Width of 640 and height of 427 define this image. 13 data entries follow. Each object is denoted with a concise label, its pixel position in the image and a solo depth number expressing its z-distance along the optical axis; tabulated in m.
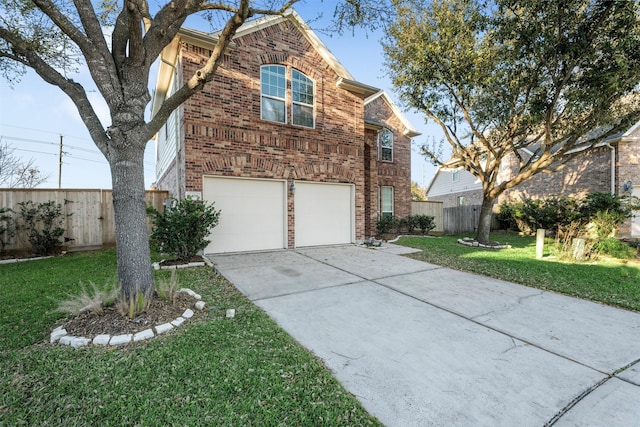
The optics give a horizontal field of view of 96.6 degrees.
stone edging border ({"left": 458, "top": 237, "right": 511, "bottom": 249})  10.22
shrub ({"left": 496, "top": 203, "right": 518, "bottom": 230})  15.60
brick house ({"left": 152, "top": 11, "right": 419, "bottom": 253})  7.55
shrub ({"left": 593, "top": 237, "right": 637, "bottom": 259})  8.32
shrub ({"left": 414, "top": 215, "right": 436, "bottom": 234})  14.04
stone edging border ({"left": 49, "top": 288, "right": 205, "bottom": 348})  2.92
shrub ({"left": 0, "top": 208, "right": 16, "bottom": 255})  7.32
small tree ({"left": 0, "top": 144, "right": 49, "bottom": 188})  15.38
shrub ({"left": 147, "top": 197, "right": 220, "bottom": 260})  6.43
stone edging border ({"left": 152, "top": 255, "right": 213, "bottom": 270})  6.19
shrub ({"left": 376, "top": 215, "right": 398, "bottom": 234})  13.06
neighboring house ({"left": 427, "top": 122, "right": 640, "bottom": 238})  12.52
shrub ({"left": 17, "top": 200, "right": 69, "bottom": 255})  7.47
